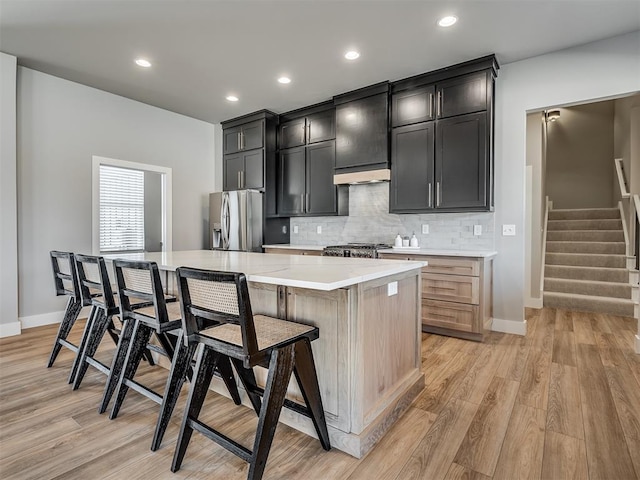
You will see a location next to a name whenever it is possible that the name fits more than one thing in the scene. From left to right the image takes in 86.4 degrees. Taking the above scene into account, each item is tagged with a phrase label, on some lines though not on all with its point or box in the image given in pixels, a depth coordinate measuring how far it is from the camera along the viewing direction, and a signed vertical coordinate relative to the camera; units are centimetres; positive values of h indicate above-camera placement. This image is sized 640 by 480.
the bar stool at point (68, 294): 251 -44
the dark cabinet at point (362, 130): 411 +136
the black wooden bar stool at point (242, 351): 131 -47
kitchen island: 163 -48
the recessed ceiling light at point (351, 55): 337 +184
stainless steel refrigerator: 493 +27
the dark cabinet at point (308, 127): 473 +162
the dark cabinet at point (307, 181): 472 +84
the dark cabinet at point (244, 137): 518 +160
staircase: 444 -40
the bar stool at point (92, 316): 222 -56
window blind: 442 +40
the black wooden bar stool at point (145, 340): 173 -60
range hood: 409 +76
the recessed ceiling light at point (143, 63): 352 +185
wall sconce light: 670 +244
